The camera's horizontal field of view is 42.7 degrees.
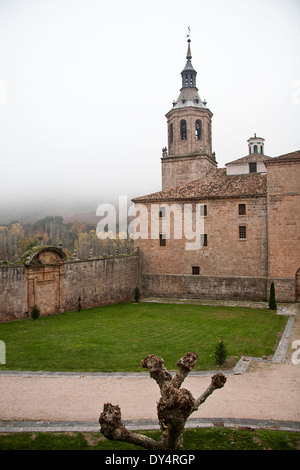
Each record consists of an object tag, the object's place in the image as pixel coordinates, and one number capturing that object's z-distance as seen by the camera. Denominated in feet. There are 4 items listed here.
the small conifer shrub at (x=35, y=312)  60.90
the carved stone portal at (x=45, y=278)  61.92
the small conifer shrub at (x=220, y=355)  39.11
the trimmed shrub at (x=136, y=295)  89.67
